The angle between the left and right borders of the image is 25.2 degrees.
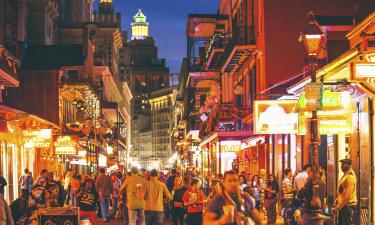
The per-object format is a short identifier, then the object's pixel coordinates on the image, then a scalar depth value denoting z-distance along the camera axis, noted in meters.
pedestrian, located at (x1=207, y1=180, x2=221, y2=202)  18.94
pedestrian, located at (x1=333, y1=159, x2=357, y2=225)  16.78
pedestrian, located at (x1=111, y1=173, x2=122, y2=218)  32.38
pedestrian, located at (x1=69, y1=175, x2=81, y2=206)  25.16
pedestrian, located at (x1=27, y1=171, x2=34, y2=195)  28.84
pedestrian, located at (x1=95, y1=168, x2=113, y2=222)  30.48
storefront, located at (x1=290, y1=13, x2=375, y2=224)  17.39
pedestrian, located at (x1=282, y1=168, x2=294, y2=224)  24.11
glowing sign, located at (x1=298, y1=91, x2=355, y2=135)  17.88
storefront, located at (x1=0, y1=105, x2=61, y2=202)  29.94
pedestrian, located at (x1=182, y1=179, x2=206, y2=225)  20.94
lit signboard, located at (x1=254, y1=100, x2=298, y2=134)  24.06
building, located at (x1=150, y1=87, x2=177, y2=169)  188.75
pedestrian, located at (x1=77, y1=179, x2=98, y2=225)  20.91
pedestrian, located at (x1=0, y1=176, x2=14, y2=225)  12.54
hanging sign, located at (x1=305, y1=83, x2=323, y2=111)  15.88
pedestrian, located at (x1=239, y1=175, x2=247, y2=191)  25.08
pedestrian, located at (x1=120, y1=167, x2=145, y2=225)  22.17
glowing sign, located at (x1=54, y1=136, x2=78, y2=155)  37.84
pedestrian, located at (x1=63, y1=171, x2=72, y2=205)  28.30
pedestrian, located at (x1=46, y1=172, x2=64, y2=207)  17.95
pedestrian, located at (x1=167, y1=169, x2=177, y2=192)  29.09
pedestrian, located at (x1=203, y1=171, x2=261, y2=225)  11.02
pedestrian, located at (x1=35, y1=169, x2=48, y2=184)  21.61
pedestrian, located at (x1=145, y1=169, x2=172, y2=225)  21.45
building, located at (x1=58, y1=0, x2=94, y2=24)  87.29
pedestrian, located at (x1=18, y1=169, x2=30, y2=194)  28.64
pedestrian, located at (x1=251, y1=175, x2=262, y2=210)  23.56
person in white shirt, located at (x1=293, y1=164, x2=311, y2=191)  22.23
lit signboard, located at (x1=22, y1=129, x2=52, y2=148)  31.02
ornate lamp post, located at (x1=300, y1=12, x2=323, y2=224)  15.70
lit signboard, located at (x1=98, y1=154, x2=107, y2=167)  71.06
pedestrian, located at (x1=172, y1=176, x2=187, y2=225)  22.44
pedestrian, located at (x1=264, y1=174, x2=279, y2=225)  27.77
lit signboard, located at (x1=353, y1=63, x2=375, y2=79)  13.46
